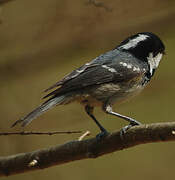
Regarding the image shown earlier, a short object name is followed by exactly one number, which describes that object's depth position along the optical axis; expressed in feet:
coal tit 18.78
